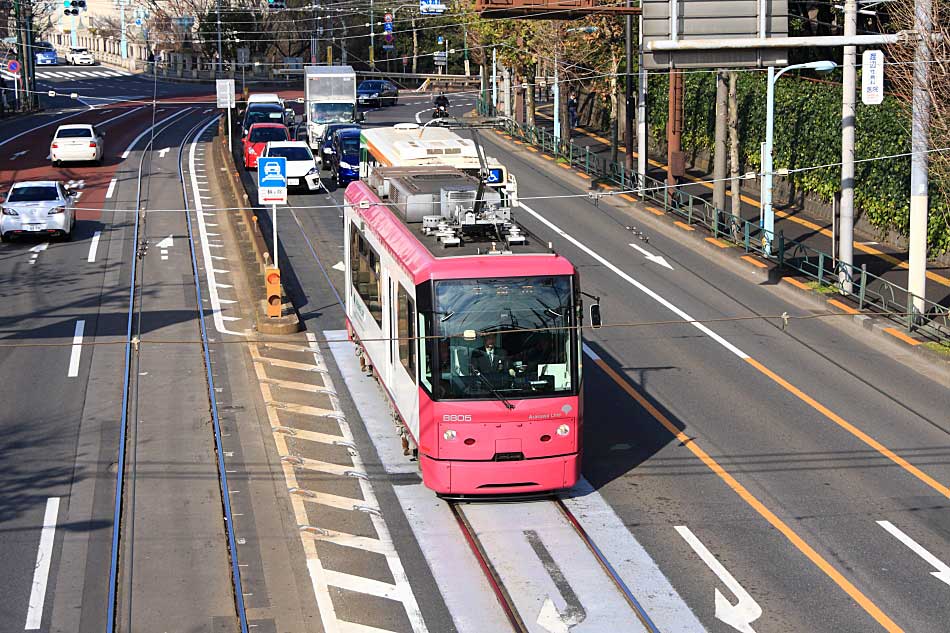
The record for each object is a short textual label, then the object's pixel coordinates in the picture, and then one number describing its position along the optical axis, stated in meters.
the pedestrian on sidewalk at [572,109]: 59.61
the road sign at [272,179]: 28.66
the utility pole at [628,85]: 47.06
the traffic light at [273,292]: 27.51
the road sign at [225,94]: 55.69
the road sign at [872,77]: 27.31
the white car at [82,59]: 147.38
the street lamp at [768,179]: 34.44
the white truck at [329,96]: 58.59
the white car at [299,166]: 45.19
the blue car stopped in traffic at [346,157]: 46.28
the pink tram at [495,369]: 16.81
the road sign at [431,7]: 85.78
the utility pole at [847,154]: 29.48
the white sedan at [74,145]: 52.59
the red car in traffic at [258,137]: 51.12
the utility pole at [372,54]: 113.16
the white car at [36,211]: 36.53
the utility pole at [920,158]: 26.11
